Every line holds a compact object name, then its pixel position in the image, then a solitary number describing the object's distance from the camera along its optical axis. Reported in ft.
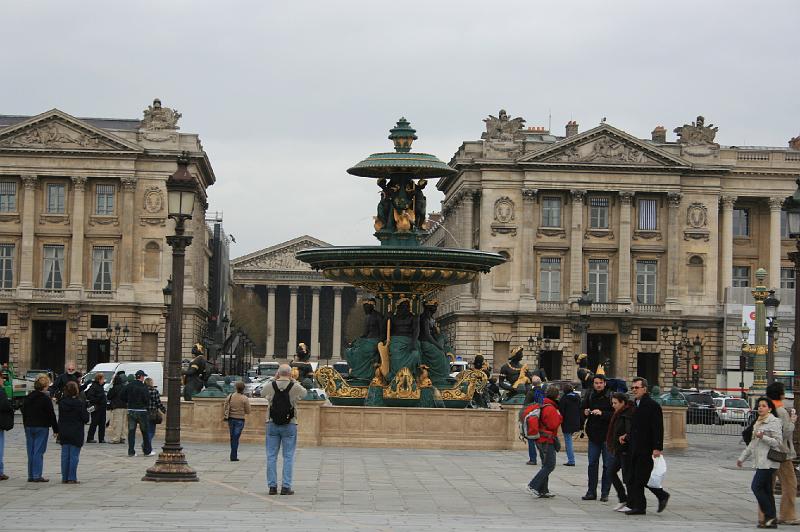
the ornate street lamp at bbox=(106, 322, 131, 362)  280.72
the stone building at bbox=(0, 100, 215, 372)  286.66
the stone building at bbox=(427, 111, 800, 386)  292.81
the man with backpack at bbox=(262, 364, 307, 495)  65.21
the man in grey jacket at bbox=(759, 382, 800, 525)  58.80
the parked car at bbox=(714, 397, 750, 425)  174.50
